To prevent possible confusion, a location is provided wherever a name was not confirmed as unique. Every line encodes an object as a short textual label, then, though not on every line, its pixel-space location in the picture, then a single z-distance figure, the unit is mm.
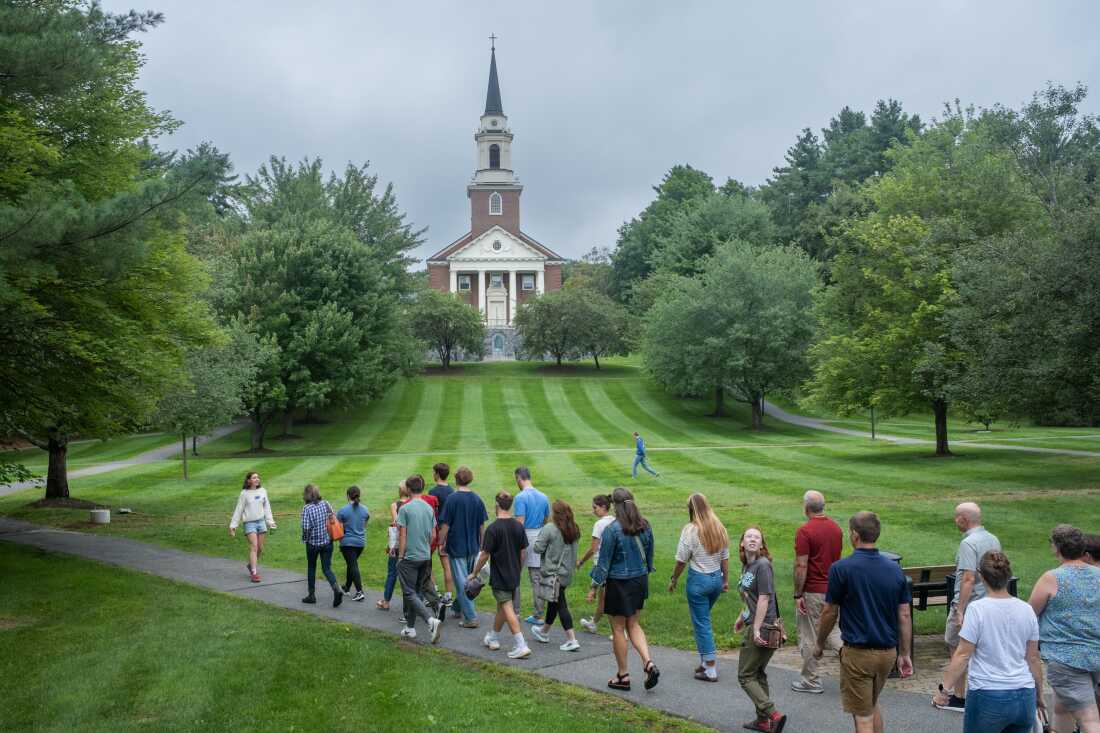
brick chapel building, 93188
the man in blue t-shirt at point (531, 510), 11969
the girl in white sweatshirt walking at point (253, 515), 15160
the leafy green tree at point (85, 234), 12031
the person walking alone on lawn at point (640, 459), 29812
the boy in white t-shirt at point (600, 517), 11000
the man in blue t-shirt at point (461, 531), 11828
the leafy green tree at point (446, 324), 74062
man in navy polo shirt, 7230
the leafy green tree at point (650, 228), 90894
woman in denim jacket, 9219
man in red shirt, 9219
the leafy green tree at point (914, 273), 32844
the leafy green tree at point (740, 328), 53031
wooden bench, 11088
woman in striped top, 9328
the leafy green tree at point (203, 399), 27619
